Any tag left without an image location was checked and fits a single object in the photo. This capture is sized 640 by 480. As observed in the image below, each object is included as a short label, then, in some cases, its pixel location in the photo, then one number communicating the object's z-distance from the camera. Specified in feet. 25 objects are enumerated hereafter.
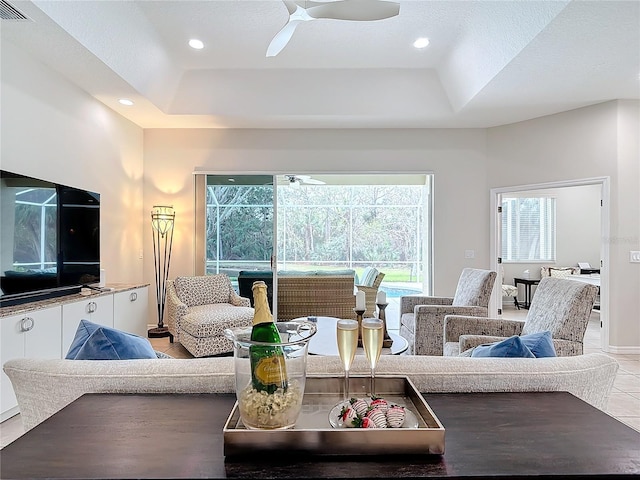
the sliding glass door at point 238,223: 17.61
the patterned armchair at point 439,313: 11.74
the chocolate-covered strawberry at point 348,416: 3.04
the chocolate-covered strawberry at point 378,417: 2.99
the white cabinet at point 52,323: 8.32
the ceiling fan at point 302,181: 24.30
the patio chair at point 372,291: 18.56
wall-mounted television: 9.04
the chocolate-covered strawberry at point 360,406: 3.14
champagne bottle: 3.06
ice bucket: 2.99
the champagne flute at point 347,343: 3.68
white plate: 3.03
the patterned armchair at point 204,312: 12.94
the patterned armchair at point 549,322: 7.97
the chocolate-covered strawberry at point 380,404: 3.14
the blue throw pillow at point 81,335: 4.93
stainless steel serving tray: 2.76
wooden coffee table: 2.57
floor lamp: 16.85
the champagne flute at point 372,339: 3.69
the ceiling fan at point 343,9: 7.63
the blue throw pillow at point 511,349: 4.82
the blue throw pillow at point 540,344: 5.11
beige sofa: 3.88
